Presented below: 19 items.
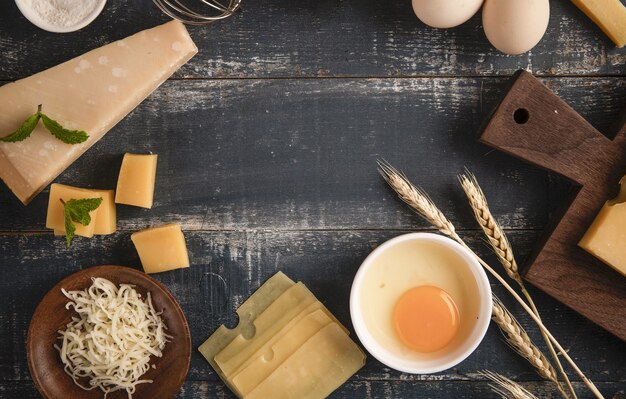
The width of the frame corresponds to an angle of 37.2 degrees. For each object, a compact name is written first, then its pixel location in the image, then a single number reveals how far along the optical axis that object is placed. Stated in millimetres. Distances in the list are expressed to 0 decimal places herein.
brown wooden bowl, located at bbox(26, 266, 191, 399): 617
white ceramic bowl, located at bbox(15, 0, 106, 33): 611
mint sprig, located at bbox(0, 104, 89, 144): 607
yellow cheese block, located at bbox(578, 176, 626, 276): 603
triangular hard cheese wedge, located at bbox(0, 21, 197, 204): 623
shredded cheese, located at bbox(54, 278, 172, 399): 613
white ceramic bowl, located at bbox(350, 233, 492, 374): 607
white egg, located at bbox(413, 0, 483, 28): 589
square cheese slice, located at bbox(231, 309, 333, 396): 632
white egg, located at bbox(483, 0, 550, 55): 584
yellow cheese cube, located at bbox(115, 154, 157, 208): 628
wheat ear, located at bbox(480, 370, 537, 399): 625
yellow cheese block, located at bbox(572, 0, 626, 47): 618
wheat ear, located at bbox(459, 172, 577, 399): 621
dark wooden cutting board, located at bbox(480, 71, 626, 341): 612
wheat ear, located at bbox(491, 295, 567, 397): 621
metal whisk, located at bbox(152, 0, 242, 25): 628
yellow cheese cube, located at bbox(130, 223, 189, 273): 630
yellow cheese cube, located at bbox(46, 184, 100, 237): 625
